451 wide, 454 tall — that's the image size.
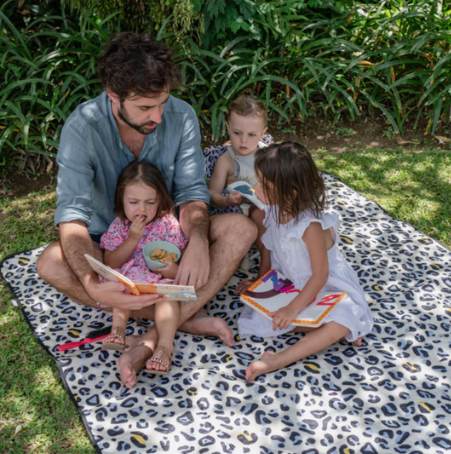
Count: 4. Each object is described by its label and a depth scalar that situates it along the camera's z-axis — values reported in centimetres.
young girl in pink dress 311
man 313
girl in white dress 303
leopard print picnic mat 264
